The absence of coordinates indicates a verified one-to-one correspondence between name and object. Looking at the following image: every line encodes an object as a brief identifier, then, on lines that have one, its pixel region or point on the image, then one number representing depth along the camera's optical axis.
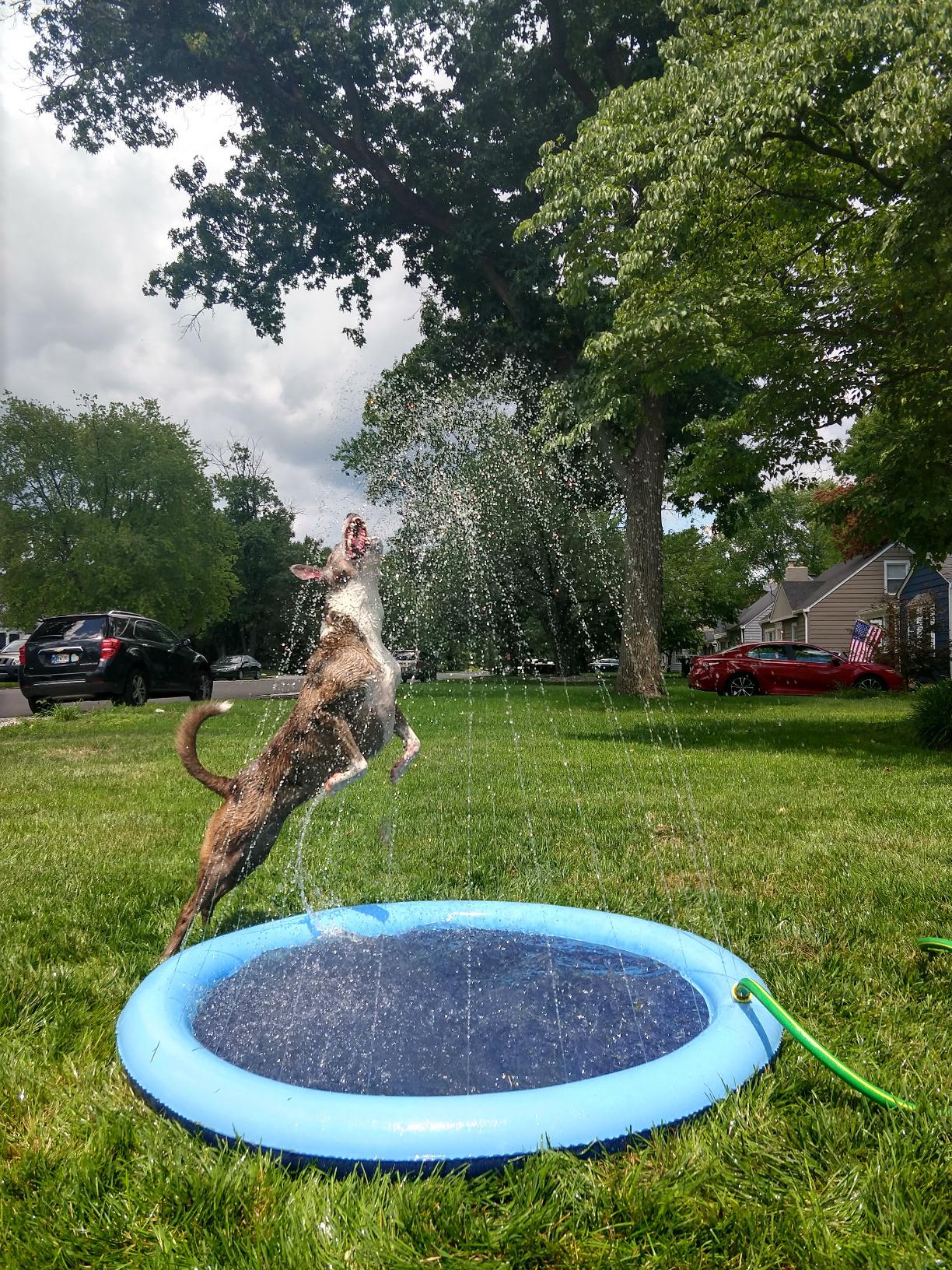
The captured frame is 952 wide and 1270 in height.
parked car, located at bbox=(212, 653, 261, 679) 42.38
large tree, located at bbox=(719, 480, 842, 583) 65.00
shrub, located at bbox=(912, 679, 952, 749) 10.91
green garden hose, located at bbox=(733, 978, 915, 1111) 2.36
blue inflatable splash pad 2.14
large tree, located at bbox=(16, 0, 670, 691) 16.70
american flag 28.28
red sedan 23.36
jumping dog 3.48
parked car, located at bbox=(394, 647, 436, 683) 27.17
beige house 36.44
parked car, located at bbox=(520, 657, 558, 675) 36.07
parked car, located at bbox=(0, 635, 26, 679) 34.81
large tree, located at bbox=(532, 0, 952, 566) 8.52
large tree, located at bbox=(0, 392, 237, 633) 30.66
